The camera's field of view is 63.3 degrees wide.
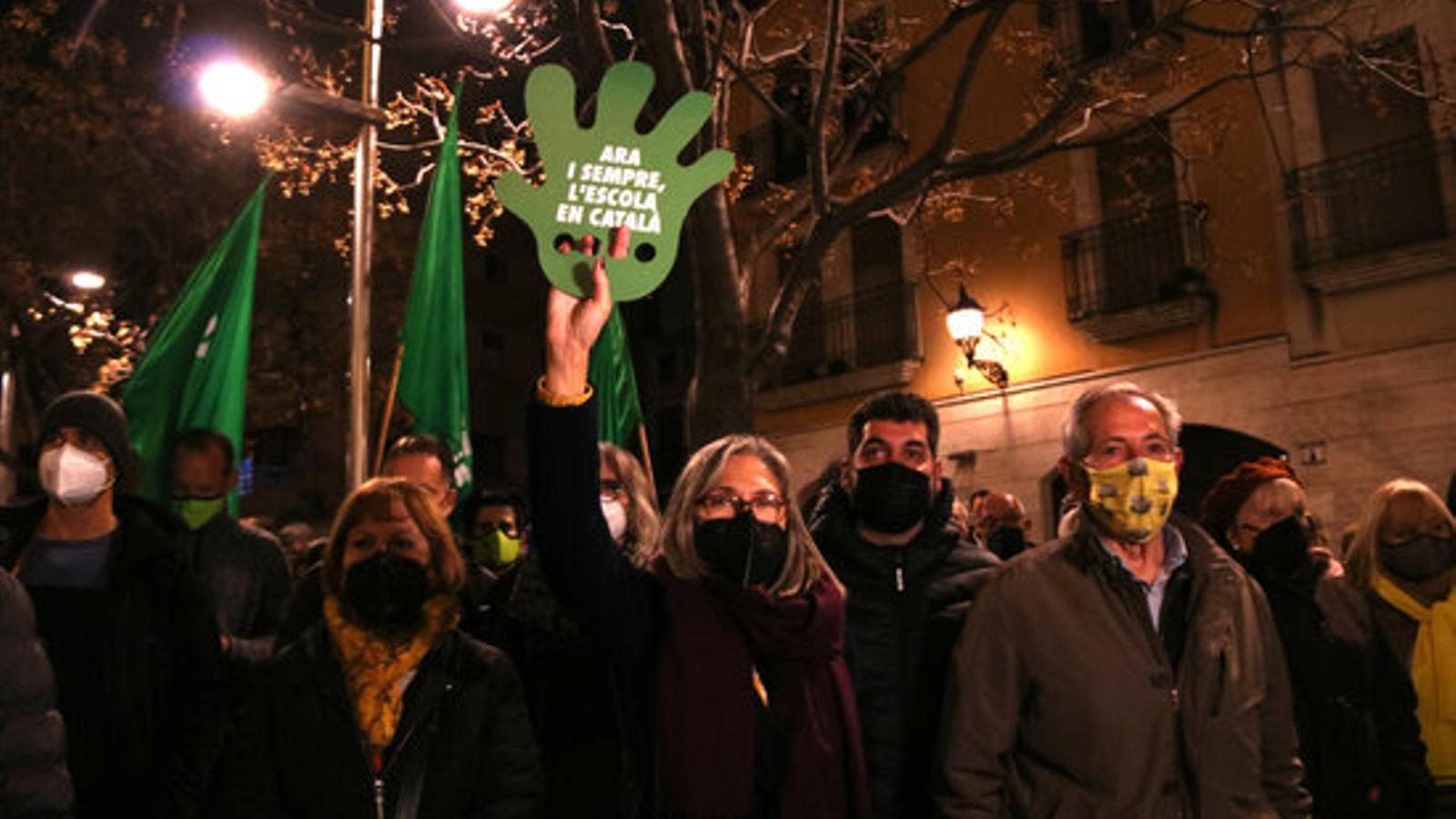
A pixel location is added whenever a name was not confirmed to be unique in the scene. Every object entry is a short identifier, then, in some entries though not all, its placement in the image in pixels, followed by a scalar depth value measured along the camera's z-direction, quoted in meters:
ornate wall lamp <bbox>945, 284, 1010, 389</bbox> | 11.99
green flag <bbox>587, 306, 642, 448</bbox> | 7.51
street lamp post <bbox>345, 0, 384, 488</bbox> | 7.10
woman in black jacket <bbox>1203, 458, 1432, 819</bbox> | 3.56
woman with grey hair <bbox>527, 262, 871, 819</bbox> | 2.60
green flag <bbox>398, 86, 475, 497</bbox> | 6.61
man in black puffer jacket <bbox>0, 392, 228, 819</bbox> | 3.29
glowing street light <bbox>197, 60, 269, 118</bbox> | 7.78
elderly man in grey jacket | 2.62
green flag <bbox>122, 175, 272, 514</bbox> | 6.17
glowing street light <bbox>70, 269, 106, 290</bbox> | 15.62
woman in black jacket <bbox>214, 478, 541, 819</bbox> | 2.94
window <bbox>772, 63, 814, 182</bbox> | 17.52
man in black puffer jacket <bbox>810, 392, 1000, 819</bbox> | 2.95
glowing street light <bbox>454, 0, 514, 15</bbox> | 8.11
